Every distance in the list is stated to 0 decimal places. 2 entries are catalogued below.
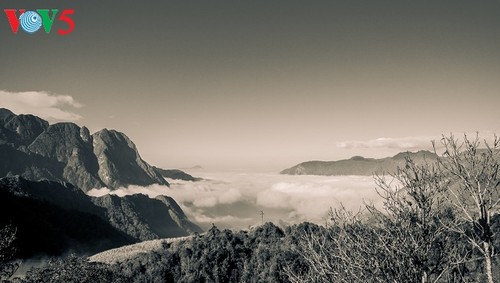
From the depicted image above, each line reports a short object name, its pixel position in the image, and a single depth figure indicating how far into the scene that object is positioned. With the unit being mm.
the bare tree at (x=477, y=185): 13602
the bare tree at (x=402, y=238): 12578
